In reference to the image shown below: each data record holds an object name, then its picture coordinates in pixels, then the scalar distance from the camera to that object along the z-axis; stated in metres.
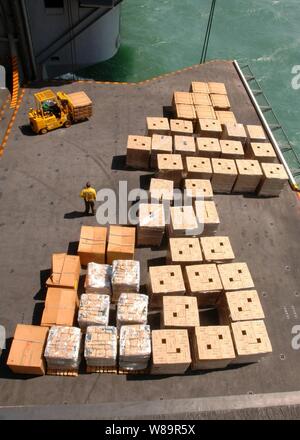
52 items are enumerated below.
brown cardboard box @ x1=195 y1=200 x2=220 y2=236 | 13.34
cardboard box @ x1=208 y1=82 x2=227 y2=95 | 19.51
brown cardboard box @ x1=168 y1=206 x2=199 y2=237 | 13.09
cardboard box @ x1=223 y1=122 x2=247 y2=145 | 16.89
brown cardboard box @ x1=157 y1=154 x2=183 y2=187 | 15.13
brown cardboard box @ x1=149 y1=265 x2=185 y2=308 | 11.46
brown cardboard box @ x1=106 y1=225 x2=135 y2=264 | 12.55
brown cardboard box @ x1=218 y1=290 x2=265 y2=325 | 11.02
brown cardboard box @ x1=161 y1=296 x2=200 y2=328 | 10.77
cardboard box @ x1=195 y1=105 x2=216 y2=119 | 17.91
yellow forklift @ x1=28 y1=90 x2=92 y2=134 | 17.23
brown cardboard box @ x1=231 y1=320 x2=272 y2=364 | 10.42
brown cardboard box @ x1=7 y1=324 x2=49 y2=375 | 9.89
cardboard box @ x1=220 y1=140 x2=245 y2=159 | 16.12
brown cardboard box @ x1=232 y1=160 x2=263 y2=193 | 15.41
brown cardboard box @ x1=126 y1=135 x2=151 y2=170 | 15.91
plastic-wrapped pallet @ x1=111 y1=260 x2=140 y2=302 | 11.44
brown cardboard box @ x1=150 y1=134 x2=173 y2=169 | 15.86
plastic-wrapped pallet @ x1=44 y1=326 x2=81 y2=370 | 9.91
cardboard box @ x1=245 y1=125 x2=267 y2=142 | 17.06
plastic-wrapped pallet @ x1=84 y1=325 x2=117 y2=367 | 10.01
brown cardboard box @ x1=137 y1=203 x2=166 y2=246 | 13.09
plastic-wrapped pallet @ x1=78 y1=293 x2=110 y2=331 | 10.64
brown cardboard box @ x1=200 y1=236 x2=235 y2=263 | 12.38
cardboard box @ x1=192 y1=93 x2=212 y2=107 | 18.66
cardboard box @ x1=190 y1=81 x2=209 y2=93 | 19.50
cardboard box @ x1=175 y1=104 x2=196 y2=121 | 17.78
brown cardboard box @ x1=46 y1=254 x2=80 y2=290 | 11.65
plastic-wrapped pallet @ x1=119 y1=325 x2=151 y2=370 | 10.03
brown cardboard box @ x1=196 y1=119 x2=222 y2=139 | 17.14
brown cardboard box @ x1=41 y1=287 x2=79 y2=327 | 10.79
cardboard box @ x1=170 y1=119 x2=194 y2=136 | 16.98
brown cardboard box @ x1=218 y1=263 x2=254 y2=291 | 11.66
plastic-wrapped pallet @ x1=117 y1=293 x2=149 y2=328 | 10.74
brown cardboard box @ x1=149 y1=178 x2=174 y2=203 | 14.07
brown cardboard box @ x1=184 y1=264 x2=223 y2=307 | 11.55
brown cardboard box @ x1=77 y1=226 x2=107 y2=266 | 12.54
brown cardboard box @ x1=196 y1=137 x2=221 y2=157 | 16.09
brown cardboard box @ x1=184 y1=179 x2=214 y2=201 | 14.23
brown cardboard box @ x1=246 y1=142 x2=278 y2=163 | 16.30
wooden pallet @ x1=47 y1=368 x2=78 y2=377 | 10.38
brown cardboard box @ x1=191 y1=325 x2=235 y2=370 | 10.27
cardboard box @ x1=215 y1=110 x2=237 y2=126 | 17.88
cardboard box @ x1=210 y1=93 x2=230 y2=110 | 18.72
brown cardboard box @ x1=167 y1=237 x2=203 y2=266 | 12.23
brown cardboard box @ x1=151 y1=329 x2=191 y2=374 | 10.11
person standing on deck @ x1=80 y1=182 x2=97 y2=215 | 13.54
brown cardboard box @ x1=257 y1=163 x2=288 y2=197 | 15.46
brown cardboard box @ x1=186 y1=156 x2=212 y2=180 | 15.12
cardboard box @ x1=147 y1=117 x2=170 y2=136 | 16.81
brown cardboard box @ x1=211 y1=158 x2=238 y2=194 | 15.27
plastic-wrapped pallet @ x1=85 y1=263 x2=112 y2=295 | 11.54
